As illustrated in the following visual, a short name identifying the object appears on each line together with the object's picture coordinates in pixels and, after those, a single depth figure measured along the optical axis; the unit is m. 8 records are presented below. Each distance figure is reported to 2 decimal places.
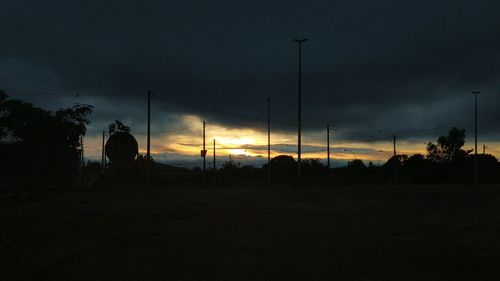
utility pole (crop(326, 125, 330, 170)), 82.82
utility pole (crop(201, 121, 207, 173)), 63.62
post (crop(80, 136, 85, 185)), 36.40
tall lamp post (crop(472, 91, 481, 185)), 74.20
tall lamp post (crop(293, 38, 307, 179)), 43.81
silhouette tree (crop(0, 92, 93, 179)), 29.95
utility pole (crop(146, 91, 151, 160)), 42.94
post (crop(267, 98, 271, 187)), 68.15
